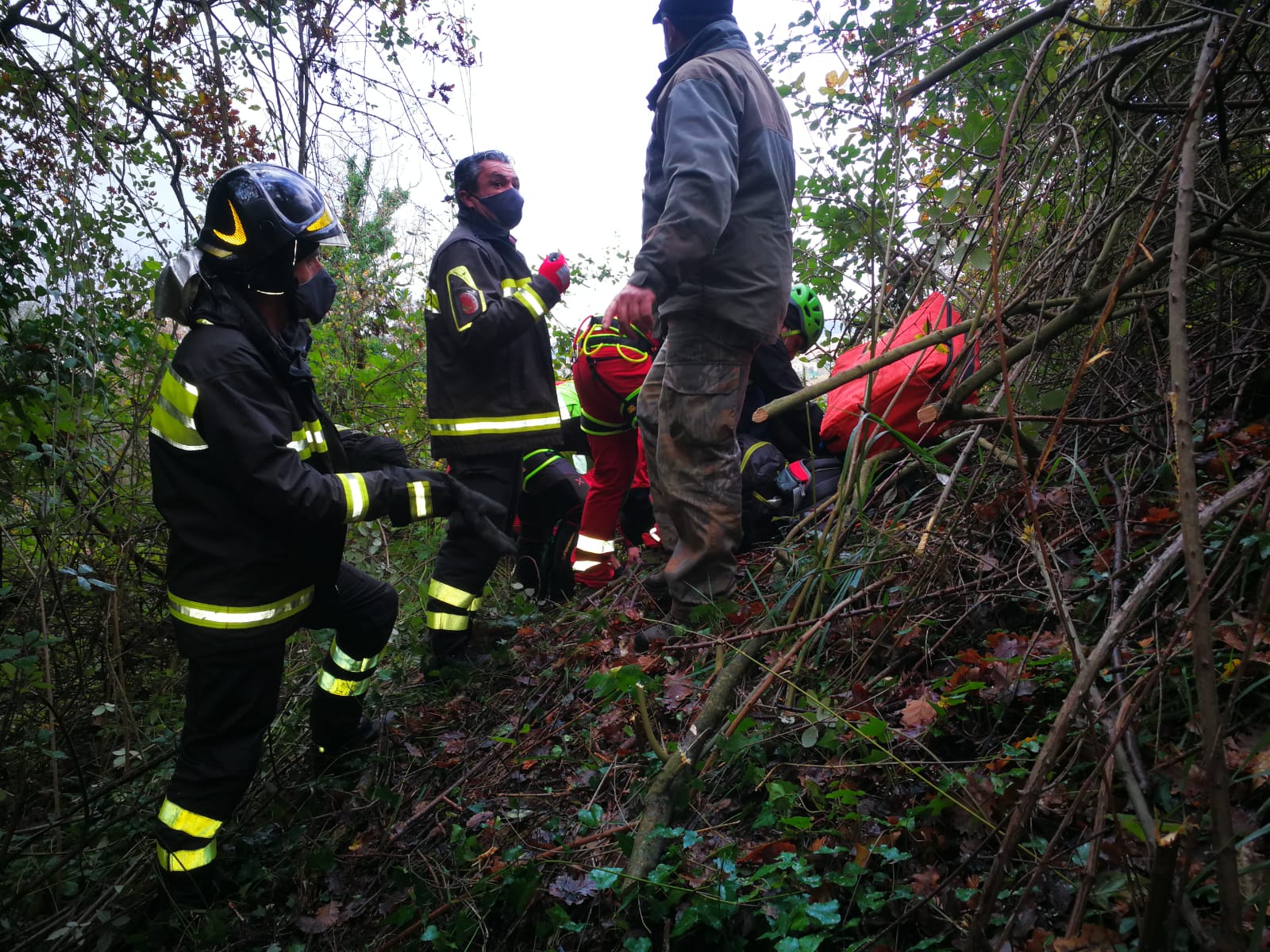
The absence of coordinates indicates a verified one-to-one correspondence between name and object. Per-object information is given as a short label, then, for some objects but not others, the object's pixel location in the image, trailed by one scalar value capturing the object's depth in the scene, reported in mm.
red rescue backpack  3455
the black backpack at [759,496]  4188
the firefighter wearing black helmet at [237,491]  2502
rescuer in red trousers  4395
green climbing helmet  4945
